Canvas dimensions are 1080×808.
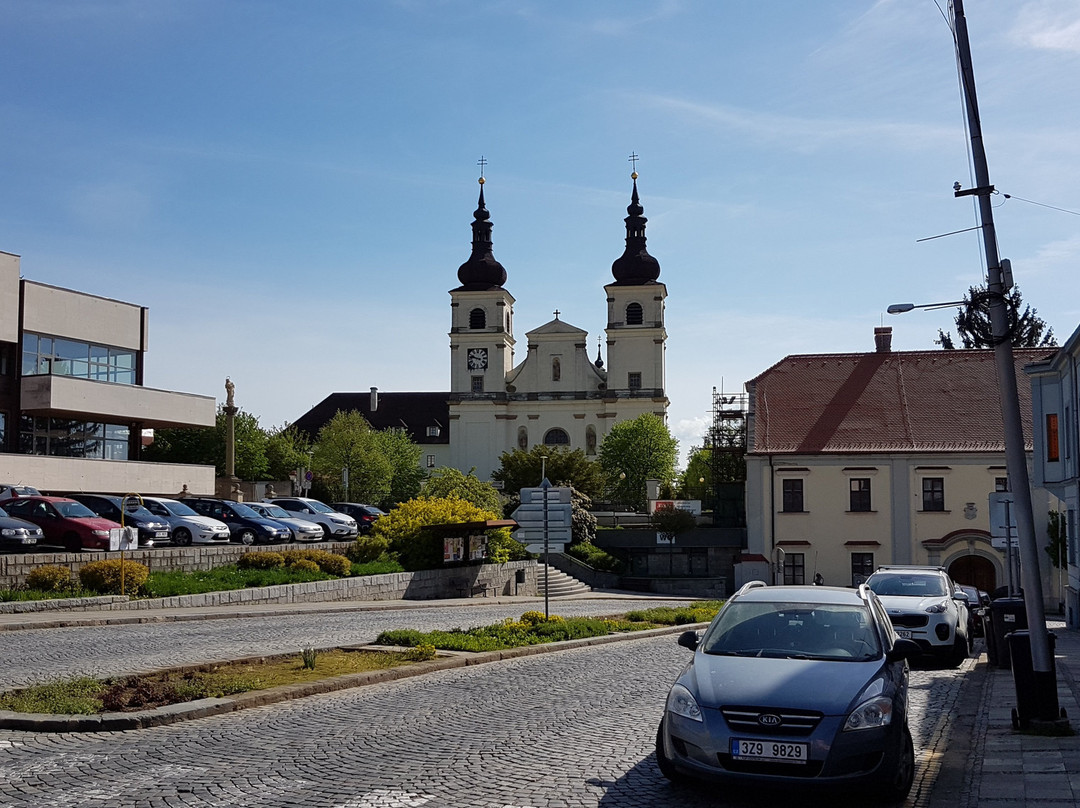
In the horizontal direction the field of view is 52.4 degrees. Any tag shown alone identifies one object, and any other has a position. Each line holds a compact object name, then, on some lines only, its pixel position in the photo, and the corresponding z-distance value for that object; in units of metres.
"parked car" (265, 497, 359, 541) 40.25
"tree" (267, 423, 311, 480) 86.06
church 102.31
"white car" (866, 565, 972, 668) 17.36
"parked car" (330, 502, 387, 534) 45.75
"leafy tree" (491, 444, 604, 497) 77.38
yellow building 48.66
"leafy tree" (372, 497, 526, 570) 35.25
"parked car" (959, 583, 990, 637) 23.15
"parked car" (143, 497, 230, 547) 32.16
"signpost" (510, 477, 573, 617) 20.31
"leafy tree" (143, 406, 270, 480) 75.69
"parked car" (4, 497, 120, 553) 27.59
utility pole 11.09
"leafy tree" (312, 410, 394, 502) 86.75
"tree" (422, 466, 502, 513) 56.44
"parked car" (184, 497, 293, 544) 35.06
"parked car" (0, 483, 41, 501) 31.00
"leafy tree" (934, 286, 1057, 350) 76.00
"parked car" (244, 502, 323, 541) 36.62
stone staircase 43.41
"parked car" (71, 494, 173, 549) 30.25
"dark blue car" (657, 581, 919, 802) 7.57
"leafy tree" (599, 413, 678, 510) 91.25
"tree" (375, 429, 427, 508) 91.56
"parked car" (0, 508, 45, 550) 25.64
